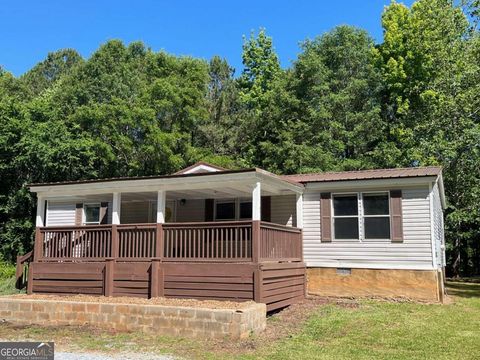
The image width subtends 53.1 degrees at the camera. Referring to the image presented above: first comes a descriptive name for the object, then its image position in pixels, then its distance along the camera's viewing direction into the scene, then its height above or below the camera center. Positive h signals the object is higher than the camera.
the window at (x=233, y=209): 13.68 +0.86
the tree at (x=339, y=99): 24.38 +7.40
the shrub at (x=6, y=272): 17.62 -1.22
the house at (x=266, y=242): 10.06 -0.06
